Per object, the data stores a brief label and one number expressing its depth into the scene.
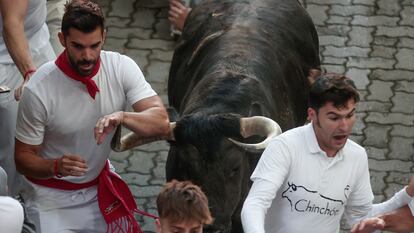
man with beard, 13.10
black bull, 14.59
